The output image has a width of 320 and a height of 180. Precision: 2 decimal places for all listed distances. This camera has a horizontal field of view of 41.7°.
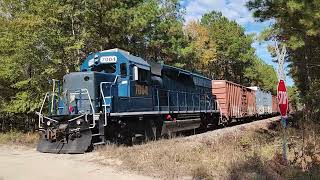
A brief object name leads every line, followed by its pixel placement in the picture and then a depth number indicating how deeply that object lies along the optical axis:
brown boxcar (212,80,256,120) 30.30
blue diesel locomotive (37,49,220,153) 14.94
